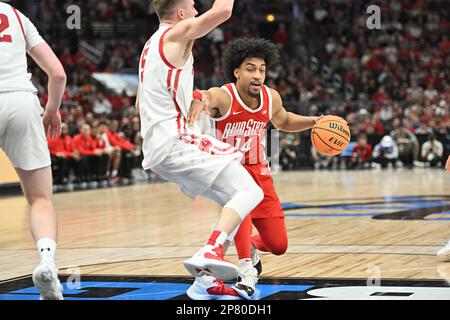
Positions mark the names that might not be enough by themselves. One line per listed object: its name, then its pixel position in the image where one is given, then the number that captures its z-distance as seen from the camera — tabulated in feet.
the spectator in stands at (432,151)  65.10
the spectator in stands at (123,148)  56.80
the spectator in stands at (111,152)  55.83
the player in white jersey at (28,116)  15.05
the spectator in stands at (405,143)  66.18
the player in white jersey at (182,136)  15.56
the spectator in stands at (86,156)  53.57
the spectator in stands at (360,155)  66.44
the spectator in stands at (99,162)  55.01
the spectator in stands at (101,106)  64.08
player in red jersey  18.95
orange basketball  19.76
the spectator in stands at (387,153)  66.49
